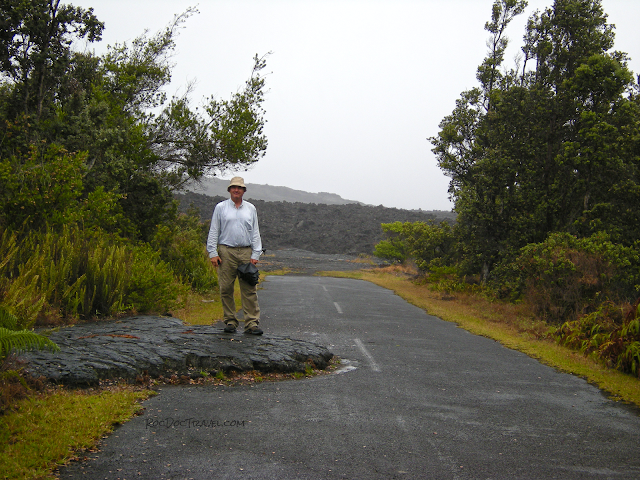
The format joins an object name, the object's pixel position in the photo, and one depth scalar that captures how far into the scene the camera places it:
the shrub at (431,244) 27.20
